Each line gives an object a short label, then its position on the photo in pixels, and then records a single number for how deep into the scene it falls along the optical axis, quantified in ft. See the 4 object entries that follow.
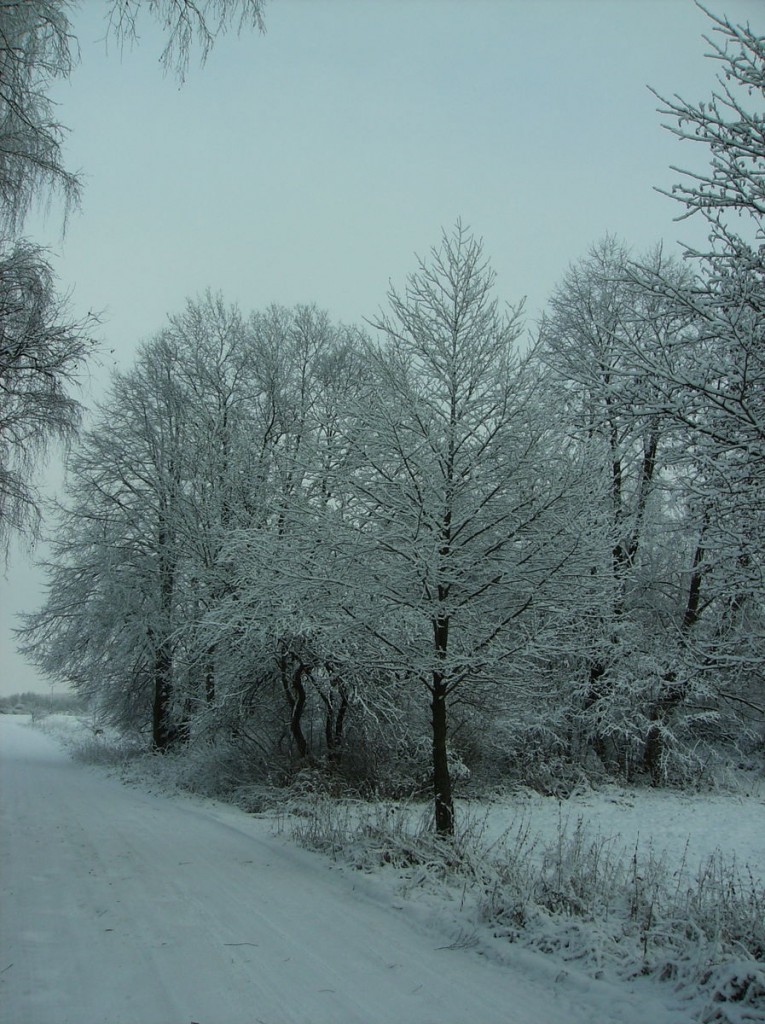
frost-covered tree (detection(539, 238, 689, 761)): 26.08
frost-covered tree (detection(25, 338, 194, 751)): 57.72
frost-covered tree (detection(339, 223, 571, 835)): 24.59
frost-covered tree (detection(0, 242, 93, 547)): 24.76
